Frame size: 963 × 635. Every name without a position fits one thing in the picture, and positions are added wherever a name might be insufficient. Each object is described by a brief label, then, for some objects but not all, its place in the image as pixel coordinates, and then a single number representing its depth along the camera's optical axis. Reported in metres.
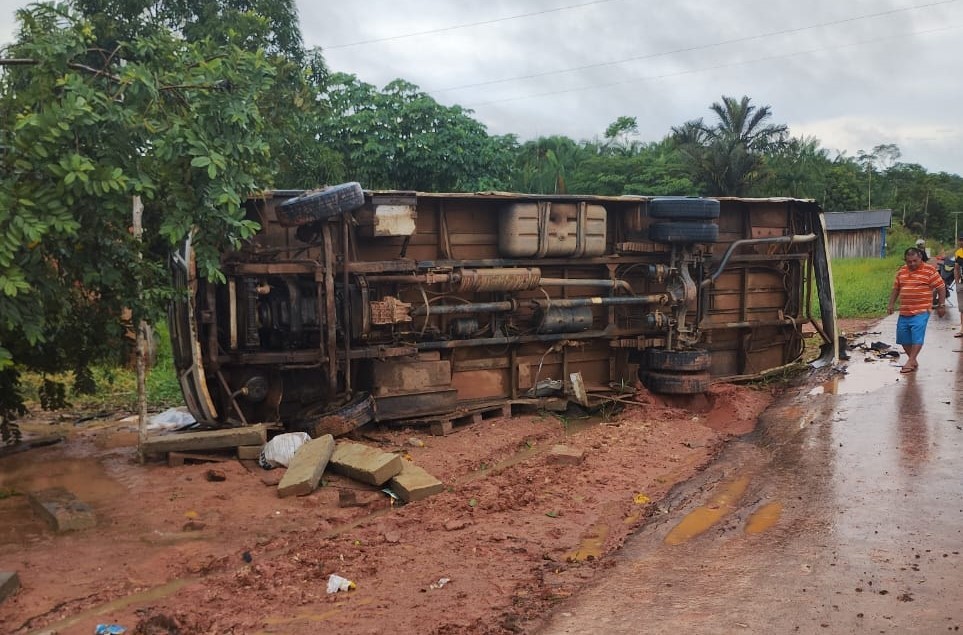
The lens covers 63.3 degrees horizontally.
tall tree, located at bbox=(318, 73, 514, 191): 19.48
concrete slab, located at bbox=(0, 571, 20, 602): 4.44
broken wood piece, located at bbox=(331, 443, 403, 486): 6.63
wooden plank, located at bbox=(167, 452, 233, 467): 7.26
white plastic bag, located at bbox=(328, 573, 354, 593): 4.69
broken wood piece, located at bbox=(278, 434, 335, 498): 6.48
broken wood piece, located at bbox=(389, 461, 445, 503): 6.43
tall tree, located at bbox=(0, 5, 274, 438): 4.40
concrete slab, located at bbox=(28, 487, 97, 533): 5.68
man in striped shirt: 10.47
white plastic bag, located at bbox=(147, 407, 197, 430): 8.88
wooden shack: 44.72
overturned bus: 7.85
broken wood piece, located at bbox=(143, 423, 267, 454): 7.26
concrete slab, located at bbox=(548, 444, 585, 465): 7.48
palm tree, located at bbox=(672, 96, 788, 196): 38.69
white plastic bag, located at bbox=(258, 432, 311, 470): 7.22
